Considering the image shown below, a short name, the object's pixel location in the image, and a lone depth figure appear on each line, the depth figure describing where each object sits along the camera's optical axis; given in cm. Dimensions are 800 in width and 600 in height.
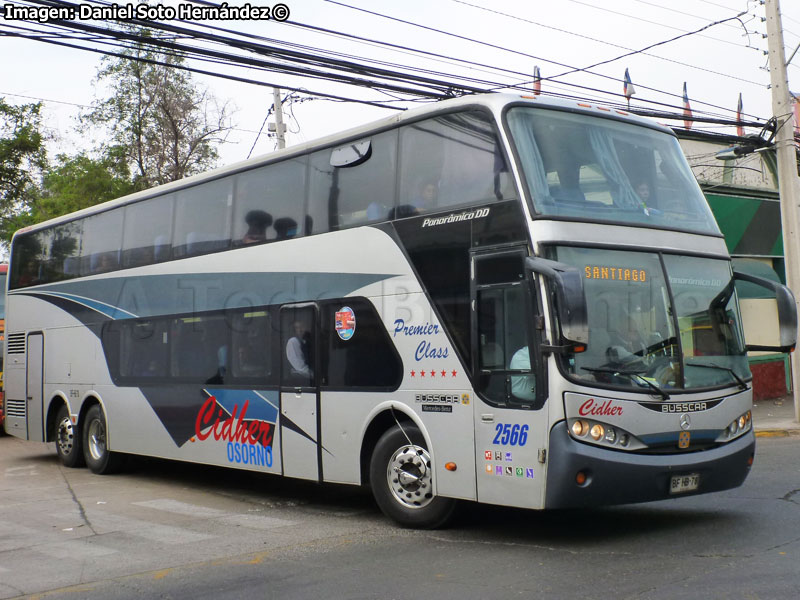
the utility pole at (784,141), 1716
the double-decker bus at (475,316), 738
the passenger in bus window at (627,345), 745
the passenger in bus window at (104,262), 1402
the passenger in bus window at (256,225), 1085
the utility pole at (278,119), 2505
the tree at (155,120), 3466
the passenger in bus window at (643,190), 827
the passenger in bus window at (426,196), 860
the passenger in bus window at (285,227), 1035
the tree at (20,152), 3009
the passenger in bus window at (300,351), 1002
